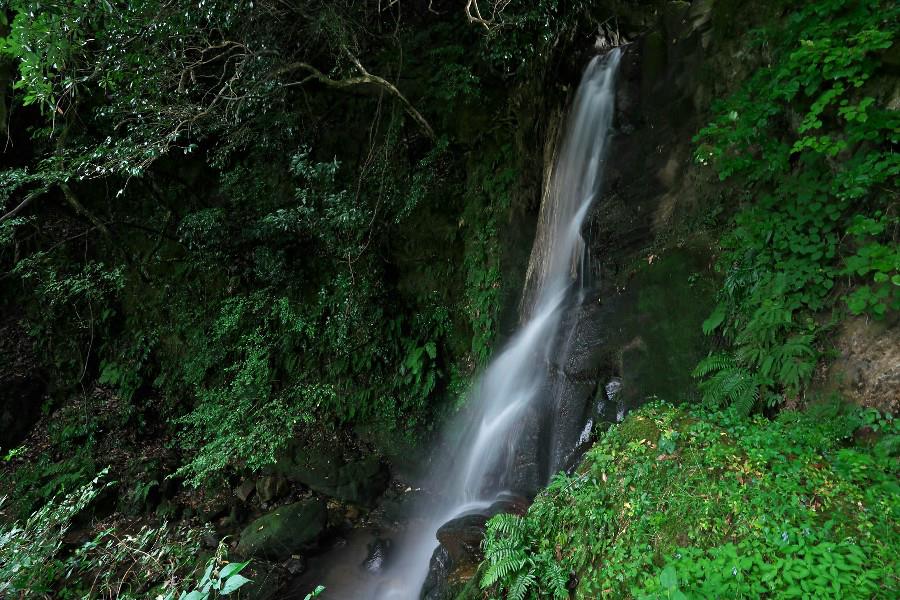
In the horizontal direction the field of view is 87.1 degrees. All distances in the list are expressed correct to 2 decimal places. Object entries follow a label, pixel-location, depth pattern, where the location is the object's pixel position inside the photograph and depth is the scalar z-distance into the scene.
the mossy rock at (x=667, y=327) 4.35
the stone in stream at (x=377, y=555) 6.81
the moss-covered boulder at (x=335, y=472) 8.16
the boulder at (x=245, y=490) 8.47
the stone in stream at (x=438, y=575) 4.56
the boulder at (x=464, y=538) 4.48
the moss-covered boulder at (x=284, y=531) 7.00
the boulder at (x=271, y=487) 8.37
